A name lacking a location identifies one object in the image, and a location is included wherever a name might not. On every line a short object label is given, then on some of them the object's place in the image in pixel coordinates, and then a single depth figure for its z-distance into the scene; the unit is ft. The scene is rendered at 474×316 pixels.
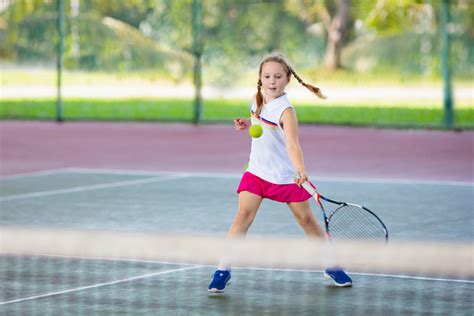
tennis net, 32.97
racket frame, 34.58
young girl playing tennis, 35.39
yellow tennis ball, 35.00
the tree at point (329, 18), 105.31
